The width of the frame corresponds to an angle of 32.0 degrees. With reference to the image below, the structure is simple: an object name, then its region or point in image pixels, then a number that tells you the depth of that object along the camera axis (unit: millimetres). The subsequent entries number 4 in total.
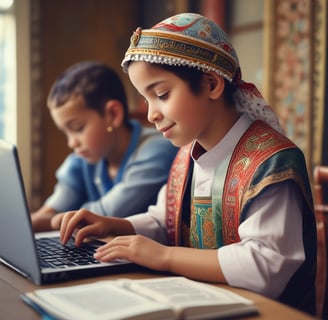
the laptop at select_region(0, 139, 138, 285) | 912
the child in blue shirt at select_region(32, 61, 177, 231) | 1813
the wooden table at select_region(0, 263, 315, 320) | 784
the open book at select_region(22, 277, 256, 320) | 723
